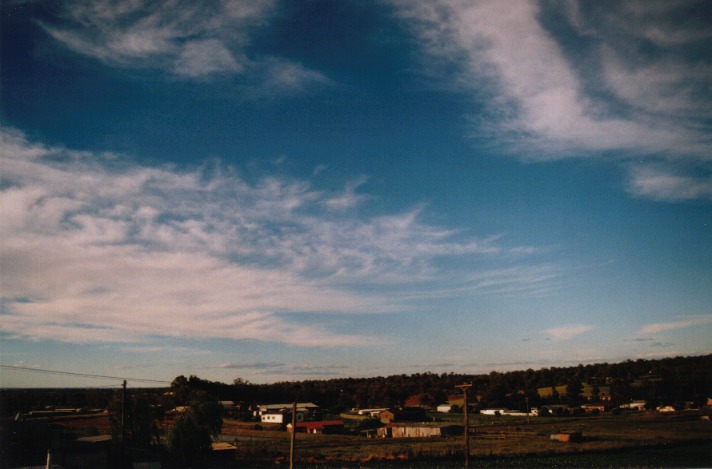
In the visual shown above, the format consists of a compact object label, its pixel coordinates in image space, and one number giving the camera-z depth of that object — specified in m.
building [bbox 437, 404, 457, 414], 101.59
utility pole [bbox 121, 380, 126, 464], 31.23
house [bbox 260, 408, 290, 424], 78.75
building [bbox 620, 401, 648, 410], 85.86
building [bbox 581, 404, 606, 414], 85.74
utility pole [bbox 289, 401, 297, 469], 24.96
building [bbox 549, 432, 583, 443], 54.56
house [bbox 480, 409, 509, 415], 94.00
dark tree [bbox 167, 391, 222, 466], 43.00
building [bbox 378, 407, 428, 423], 80.94
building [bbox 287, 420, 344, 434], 70.38
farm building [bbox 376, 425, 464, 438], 64.75
